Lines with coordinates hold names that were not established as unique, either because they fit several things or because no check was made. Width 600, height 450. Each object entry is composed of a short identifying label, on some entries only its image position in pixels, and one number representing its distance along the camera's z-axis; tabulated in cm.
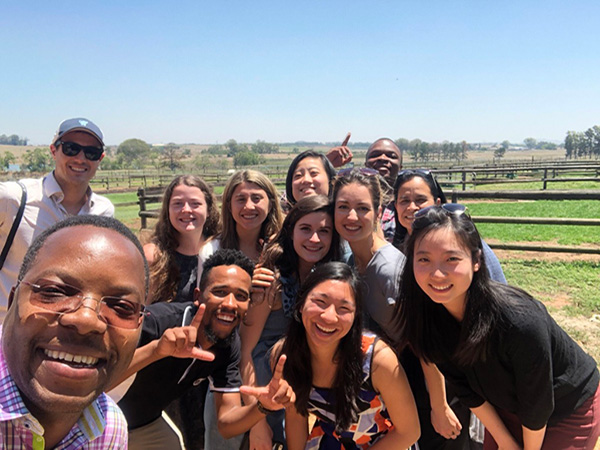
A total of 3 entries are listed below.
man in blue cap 290
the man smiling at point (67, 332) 111
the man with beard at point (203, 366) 233
